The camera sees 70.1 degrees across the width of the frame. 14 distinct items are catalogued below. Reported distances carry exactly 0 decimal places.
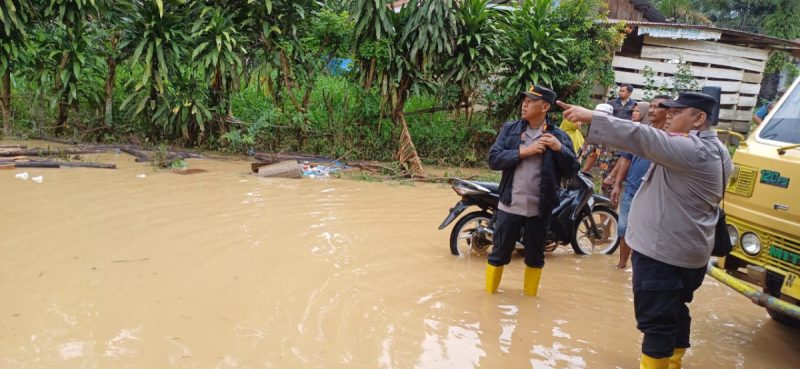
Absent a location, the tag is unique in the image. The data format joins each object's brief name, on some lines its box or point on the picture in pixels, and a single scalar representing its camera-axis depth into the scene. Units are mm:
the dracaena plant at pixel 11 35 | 8383
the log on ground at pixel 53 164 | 7524
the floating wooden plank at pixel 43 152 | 8084
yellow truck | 3482
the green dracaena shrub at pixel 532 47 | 9875
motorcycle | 5578
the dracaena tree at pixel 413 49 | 9188
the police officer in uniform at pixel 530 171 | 4281
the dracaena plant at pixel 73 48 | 8938
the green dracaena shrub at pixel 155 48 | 9125
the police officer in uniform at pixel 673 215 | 2908
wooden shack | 12211
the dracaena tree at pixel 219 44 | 9055
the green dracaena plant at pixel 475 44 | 9523
